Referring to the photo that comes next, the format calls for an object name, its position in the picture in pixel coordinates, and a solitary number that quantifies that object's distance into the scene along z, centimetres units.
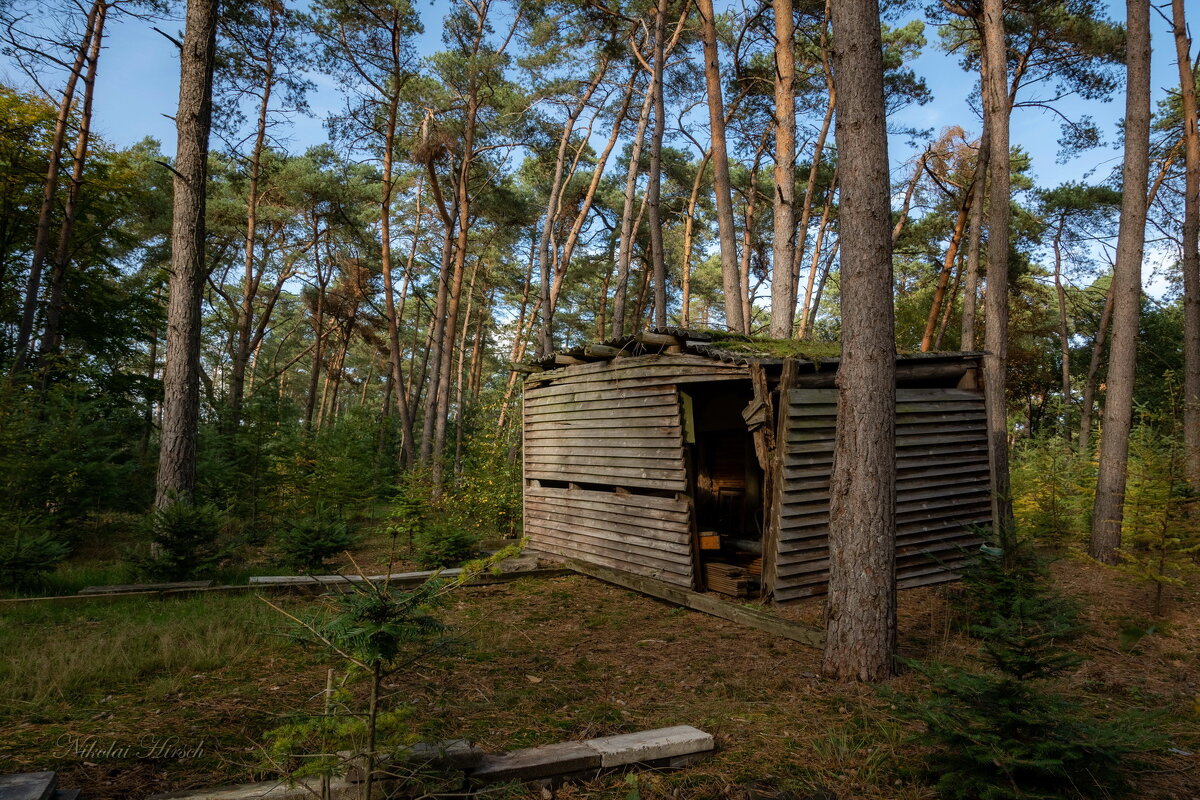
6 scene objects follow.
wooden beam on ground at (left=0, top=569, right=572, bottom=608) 650
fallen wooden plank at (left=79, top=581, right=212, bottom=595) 664
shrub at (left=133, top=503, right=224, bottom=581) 747
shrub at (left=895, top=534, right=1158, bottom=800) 268
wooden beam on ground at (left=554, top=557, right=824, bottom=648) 575
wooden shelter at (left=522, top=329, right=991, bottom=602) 676
